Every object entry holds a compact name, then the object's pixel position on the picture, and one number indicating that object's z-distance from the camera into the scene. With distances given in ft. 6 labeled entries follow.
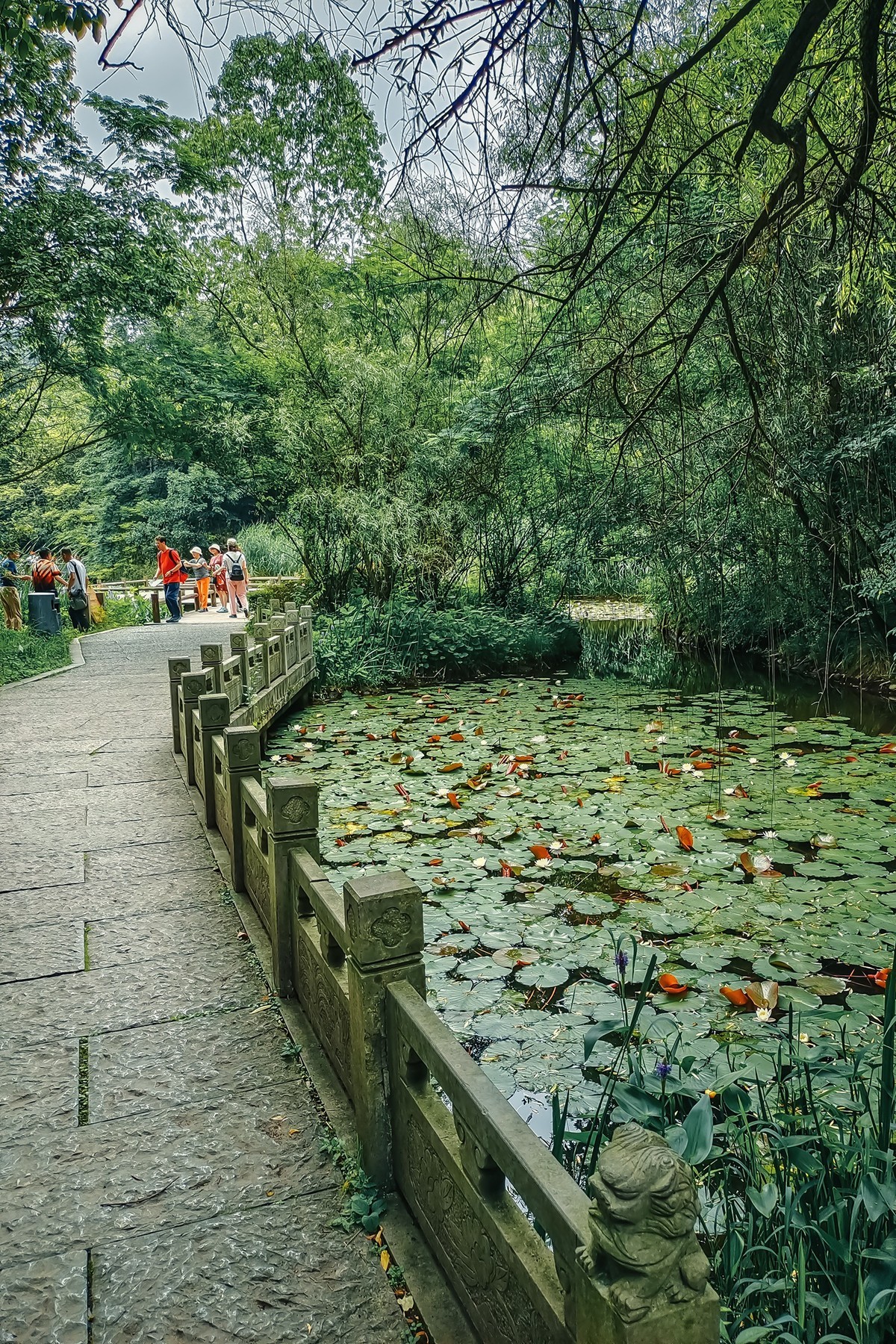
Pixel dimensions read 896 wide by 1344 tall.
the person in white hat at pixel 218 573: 66.49
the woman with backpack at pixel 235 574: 56.90
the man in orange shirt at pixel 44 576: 48.42
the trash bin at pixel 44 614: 48.49
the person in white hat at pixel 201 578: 70.64
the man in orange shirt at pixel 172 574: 58.80
